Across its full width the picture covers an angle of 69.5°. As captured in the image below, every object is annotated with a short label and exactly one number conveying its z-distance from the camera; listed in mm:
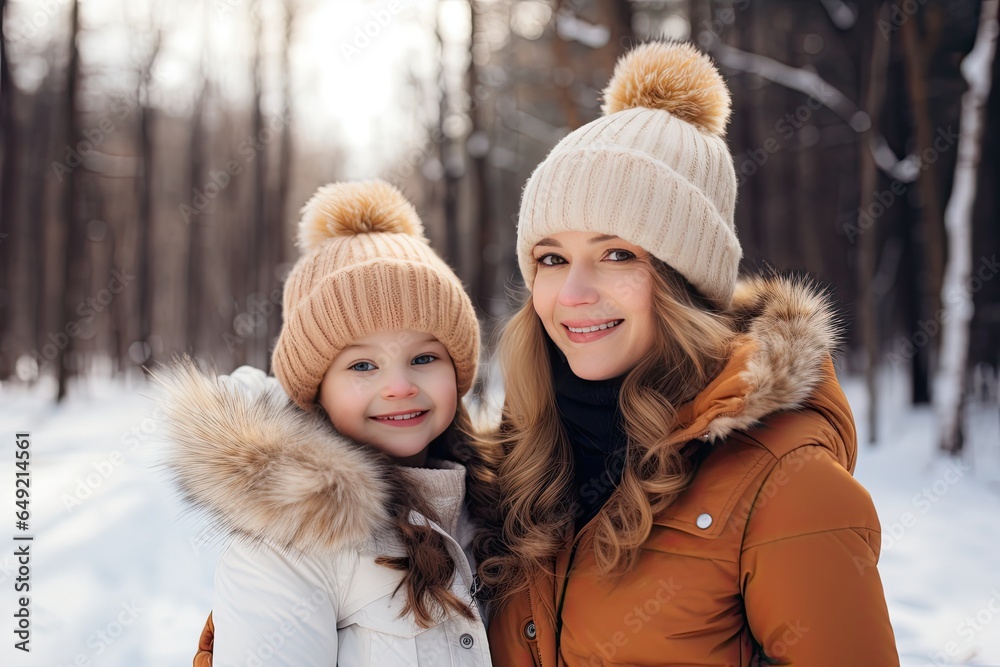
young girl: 1825
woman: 1562
